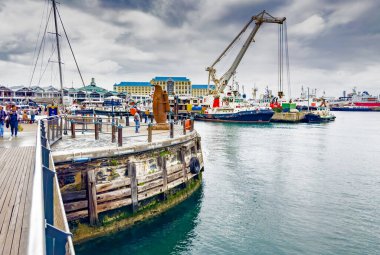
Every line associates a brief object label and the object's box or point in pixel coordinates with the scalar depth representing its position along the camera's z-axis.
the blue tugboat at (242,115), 69.69
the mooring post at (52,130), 12.71
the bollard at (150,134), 12.24
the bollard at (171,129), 14.36
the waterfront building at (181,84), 163.38
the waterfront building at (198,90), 175.25
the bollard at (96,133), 13.85
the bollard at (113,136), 12.70
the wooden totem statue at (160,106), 19.45
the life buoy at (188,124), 17.52
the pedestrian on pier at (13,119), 15.27
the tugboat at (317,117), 75.38
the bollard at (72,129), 14.52
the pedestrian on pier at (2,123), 15.41
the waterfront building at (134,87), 165.25
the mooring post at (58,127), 13.75
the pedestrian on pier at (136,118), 17.34
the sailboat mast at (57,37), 22.22
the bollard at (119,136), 11.04
